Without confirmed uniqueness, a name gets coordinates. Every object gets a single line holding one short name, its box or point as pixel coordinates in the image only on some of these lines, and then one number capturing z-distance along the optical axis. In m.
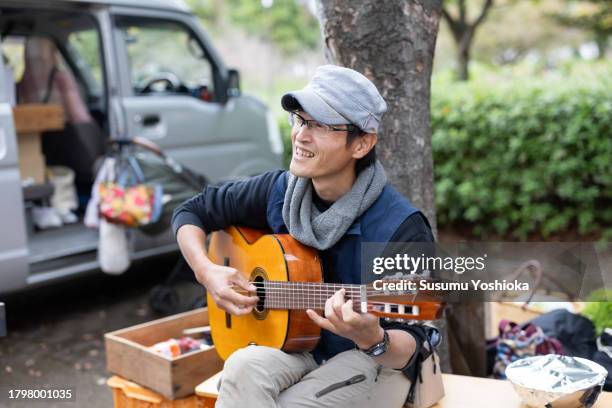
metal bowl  2.35
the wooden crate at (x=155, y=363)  2.88
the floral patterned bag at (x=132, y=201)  4.56
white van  4.98
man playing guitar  2.15
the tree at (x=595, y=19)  11.90
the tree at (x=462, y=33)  11.01
